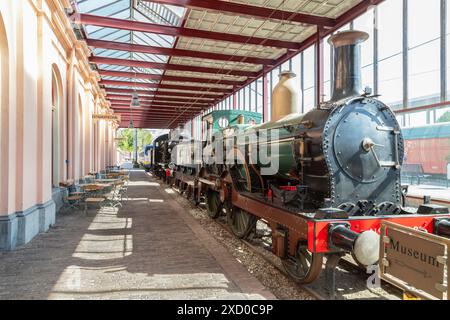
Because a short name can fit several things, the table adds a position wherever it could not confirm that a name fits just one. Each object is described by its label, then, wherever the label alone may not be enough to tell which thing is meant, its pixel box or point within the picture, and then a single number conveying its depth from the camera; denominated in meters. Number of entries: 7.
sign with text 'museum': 2.50
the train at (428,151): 8.77
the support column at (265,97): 16.08
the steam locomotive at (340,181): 3.64
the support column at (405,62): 8.25
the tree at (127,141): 55.97
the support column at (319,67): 11.37
